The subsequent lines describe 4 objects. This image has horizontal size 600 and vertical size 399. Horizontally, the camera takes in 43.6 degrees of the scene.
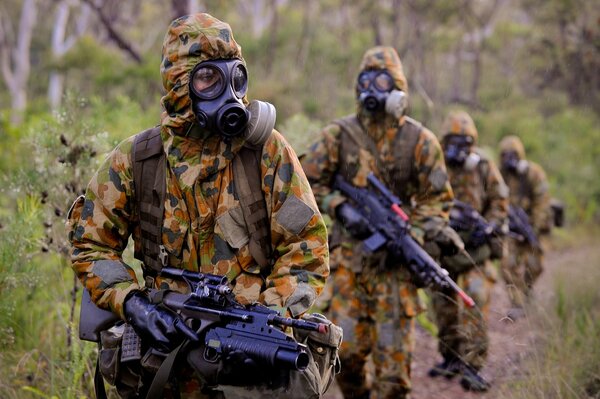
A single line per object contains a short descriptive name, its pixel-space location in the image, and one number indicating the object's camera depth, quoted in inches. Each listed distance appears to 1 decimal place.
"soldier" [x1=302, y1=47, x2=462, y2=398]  206.2
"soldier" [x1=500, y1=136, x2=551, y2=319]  408.8
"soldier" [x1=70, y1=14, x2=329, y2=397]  125.4
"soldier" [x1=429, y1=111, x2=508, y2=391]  258.8
